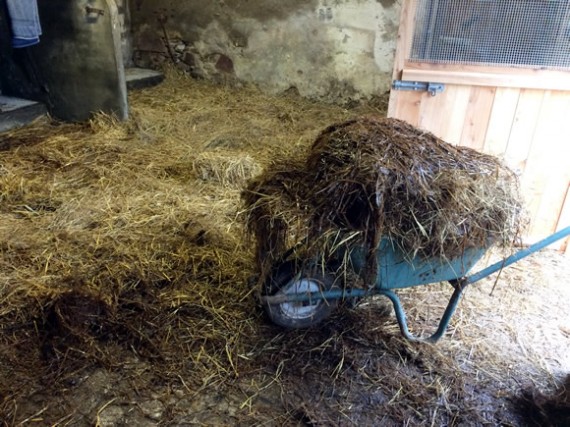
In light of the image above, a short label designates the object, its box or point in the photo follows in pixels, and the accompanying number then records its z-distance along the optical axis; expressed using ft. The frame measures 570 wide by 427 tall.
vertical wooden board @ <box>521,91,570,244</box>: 8.30
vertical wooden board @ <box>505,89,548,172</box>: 8.26
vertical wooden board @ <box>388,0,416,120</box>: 7.66
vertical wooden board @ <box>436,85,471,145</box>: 8.32
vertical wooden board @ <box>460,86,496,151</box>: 8.31
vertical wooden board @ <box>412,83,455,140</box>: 8.37
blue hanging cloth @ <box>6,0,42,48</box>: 9.64
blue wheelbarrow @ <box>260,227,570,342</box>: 5.80
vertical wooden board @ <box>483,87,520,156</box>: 8.27
